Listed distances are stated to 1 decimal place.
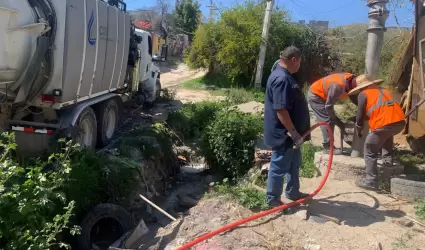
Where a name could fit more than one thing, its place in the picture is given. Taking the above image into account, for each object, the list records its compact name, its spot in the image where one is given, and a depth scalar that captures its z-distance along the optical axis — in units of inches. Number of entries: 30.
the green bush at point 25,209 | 132.3
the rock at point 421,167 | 242.1
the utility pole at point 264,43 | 699.4
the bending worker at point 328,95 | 239.6
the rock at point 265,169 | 233.3
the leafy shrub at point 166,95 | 611.3
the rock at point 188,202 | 235.9
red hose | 150.0
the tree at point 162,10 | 1715.7
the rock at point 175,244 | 156.5
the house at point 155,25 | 556.8
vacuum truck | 203.5
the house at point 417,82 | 238.5
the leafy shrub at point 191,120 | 374.9
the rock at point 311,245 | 151.3
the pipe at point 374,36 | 214.2
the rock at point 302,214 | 169.6
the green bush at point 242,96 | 561.7
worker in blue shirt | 161.8
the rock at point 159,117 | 407.3
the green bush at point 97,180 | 194.1
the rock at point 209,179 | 289.4
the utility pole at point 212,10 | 852.9
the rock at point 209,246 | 148.5
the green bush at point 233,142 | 274.7
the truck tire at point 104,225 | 181.3
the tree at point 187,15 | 1625.2
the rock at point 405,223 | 166.9
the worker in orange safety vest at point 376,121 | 197.6
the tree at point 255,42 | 754.2
